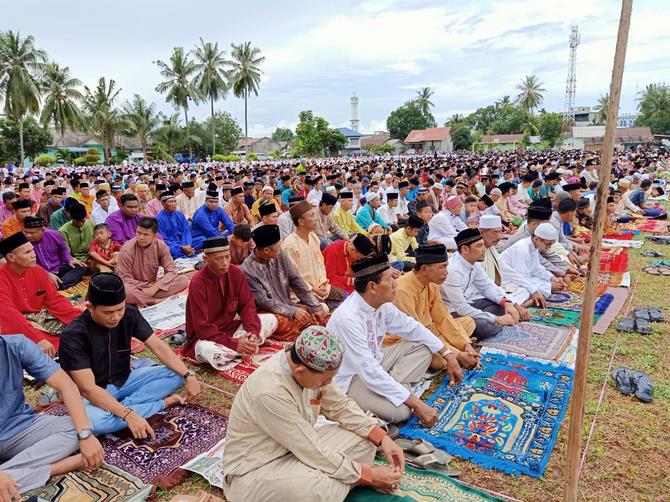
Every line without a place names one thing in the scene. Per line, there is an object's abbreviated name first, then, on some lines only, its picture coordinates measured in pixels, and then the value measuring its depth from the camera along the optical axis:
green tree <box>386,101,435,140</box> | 61.38
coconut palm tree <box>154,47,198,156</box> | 37.31
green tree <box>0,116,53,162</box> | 34.03
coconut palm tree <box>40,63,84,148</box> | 31.52
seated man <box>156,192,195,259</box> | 7.51
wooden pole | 2.02
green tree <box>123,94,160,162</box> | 37.18
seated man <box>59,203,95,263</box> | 6.75
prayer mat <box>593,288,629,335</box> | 4.71
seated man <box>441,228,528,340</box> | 4.41
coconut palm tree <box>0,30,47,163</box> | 28.30
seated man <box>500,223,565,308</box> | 5.39
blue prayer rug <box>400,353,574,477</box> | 2.89
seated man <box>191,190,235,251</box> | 7.81
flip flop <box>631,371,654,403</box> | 3.45
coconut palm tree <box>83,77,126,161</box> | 35.06
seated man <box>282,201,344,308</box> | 5.38
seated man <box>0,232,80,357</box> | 3.96
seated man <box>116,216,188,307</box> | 5.51
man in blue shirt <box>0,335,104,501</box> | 2.62
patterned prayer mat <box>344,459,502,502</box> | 2.42
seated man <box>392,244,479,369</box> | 3.68
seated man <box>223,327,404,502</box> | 2.07
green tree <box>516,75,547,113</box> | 62.12
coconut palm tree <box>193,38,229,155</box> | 37.81
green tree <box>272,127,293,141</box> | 77.62
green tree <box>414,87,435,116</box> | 64.62
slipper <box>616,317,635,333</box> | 4.65
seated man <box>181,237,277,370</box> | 4.04
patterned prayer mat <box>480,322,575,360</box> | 4.21
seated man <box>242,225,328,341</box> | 4.66
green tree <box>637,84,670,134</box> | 57.44
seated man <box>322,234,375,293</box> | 5.59
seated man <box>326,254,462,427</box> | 3.07
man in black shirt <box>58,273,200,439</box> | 2.92
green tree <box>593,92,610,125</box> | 59.34
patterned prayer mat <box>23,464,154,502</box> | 2.53
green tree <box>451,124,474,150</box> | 53.94
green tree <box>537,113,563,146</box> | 53.94
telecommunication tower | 63.48
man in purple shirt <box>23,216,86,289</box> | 5.81
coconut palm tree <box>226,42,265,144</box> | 40.09
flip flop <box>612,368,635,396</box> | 3.56
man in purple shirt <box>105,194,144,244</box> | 6.90
